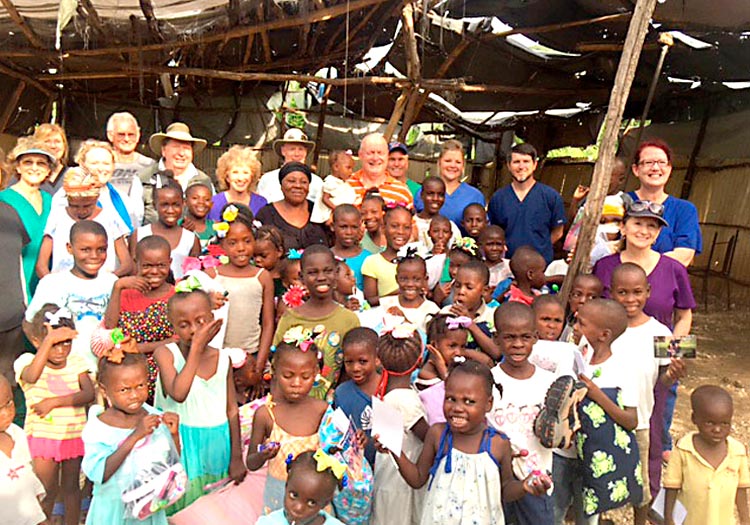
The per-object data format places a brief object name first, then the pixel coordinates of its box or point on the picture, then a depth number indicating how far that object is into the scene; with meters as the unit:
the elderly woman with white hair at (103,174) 3.78
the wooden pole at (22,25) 5.37
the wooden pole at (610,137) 3.73
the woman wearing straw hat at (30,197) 3.78
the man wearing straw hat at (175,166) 4.43
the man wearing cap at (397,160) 4.76
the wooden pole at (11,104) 8.59
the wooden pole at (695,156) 9.52
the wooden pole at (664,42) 5.72
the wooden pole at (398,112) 6.54
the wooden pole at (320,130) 10.59
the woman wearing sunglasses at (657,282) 3.30
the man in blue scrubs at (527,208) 4.38
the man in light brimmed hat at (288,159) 4.66
